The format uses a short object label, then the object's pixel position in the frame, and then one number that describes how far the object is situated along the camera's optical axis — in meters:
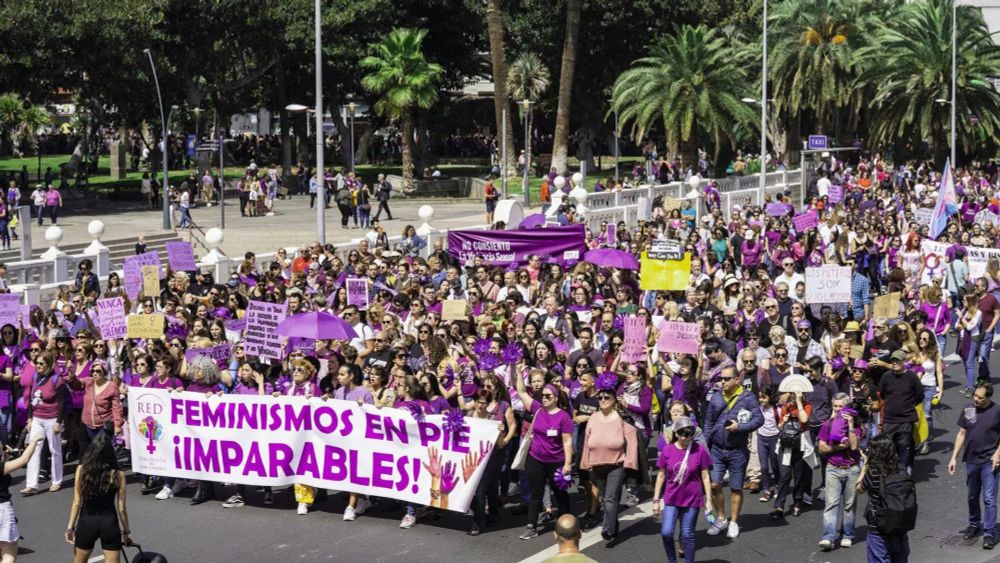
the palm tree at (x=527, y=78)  62.75
